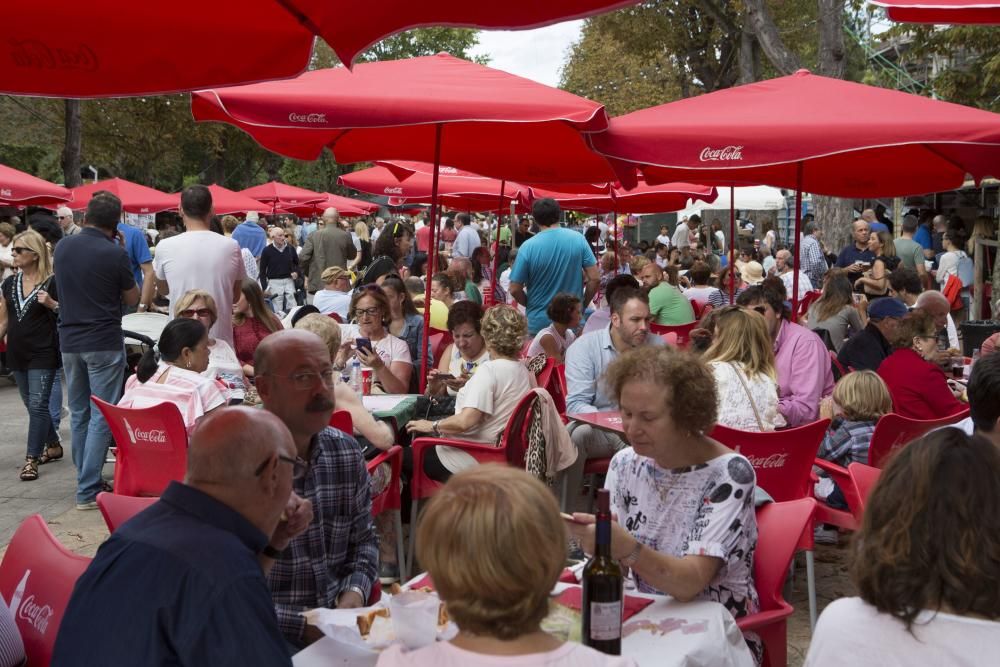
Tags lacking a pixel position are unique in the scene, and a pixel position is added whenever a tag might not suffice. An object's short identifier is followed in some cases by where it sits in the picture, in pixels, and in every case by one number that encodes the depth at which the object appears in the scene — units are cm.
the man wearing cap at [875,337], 691
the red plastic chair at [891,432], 492
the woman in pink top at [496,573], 185
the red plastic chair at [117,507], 341
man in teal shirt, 1007
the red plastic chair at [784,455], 473
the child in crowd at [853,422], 550
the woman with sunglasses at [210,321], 681
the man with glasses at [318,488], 326
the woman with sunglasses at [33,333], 784
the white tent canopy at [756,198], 2359
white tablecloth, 251
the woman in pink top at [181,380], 560
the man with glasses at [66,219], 1419
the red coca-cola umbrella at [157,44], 325
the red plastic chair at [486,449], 531
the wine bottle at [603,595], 234
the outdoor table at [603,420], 552
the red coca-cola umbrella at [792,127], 584
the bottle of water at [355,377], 692
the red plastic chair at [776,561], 325
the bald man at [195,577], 204
